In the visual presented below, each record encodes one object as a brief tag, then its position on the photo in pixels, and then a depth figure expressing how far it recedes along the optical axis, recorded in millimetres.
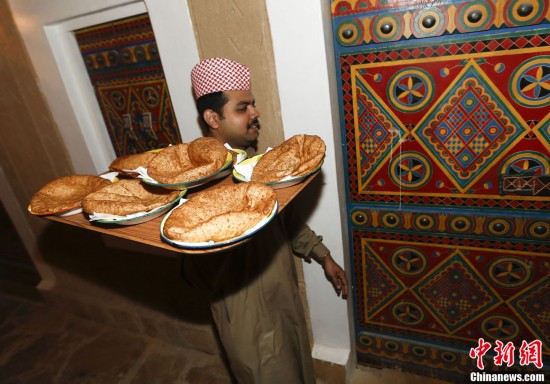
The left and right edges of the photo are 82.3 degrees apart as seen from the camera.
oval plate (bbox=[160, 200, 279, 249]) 913
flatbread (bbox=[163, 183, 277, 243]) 951
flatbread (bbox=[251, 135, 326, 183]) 1240
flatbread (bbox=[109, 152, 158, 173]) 1490
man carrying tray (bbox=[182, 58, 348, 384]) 1760
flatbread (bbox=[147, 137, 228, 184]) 1211
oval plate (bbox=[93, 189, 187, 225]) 1081
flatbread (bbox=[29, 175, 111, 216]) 1293
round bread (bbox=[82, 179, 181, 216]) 1127
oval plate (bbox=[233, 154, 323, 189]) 1207
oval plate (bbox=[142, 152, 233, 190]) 1194
